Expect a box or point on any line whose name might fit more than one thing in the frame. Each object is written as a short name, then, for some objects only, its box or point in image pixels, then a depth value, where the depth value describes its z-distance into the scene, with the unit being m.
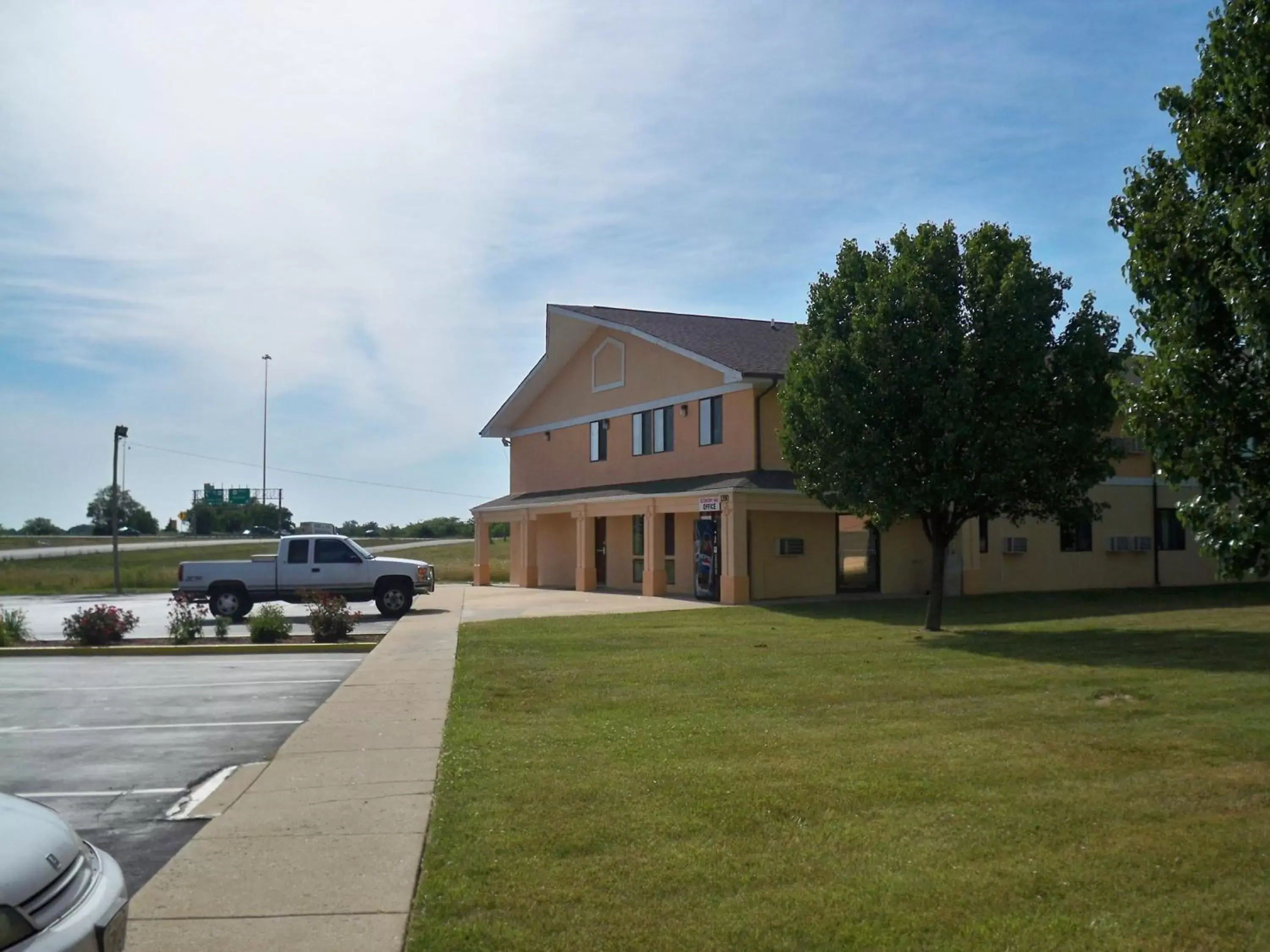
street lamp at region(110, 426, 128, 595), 43.93
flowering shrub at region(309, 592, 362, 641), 20.64
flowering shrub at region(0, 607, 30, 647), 21.16
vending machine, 28.11
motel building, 28.50
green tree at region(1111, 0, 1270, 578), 7.98
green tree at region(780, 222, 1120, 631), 18.86
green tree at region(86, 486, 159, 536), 134.38
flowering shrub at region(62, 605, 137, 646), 20.52
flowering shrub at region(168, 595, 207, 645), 20.75
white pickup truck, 26.45
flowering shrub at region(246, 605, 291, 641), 20.50
